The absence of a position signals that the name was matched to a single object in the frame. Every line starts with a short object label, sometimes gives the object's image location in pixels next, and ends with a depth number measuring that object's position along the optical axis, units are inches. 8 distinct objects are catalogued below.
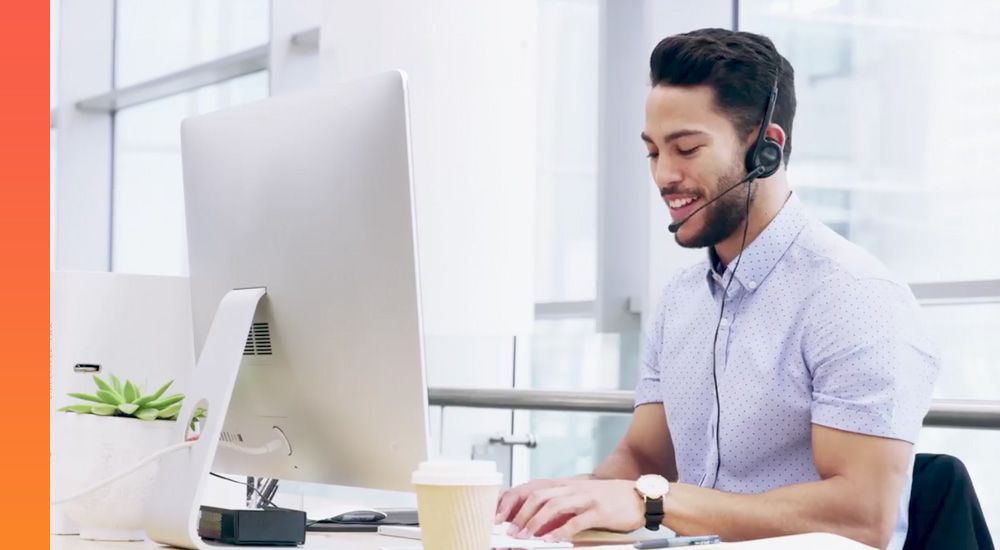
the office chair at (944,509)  98.6
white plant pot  98.8
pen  88.5
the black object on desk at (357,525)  104.3
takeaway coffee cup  85.7
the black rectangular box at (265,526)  96.8
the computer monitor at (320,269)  93.2
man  104.0
